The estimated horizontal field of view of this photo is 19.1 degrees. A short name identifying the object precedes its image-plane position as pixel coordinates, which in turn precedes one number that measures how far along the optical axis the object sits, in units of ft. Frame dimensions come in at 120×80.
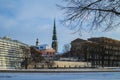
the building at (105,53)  541.75
